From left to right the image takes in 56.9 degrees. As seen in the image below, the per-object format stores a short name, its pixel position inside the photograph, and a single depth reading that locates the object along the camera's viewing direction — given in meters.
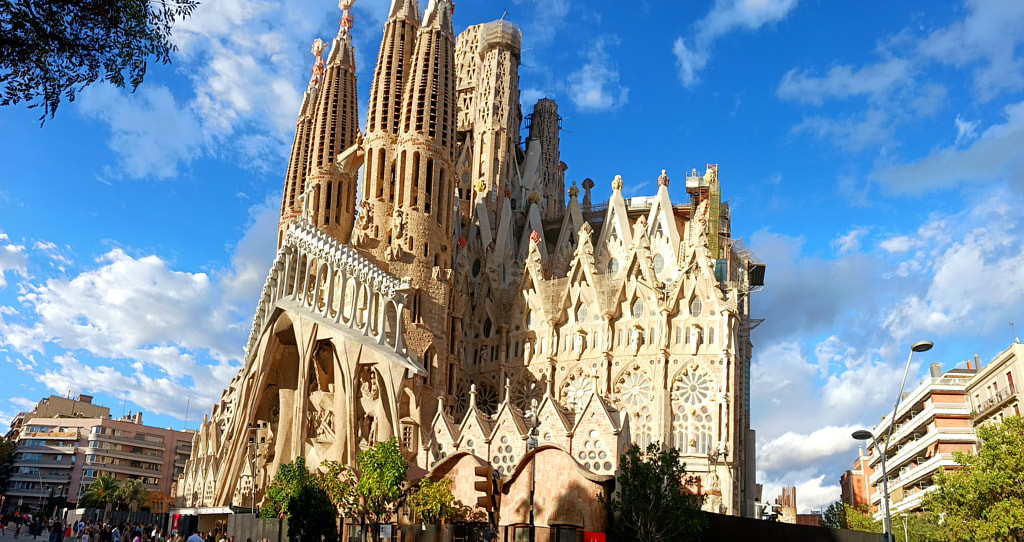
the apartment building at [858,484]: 73.66
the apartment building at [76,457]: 78.88
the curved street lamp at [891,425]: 19.66
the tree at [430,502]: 28.41
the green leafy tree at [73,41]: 12.23
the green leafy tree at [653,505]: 26.48
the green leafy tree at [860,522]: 44.31
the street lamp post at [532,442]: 20.49
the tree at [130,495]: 66.81
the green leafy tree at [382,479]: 27.91
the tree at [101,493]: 67.19
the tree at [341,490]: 29.70
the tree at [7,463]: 77.25
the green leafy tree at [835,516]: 52.81
